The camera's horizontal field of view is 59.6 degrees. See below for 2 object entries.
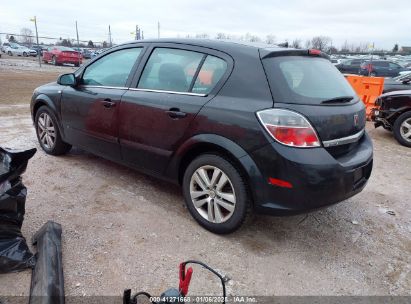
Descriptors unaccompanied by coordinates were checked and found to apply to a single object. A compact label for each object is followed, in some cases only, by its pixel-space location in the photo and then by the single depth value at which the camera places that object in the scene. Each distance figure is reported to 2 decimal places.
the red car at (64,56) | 26.16
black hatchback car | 2.74
